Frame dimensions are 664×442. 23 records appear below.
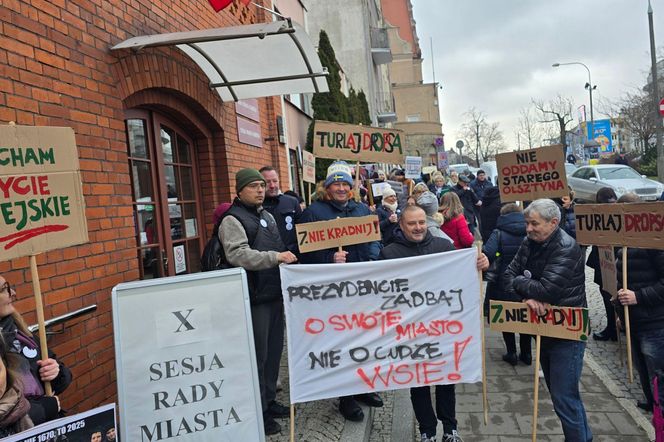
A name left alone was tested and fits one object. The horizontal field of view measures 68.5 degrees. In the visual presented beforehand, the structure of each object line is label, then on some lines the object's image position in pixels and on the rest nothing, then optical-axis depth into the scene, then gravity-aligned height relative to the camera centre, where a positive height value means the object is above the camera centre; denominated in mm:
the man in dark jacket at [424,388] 3488 -1425
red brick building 3086 +711
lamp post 32344 +5034
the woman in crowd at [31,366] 2303 -680
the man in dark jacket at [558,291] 3168 -749
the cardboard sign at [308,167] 7852 +554
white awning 3943 +1499
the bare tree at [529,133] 49875 +4757
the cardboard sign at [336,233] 3725 -262
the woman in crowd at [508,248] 4996 -665
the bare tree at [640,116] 28875 +3339
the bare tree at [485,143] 55844 +4884
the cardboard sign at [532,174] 4594 +57
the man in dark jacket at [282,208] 4535 -43
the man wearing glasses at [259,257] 3557 -369
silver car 16438 -329
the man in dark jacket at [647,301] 3533 -945
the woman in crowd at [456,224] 5477 -420
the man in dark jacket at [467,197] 10384 -257
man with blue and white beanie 4070 -126
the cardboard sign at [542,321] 3104 -946
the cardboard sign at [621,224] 3361 -387
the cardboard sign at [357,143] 5293 +596
